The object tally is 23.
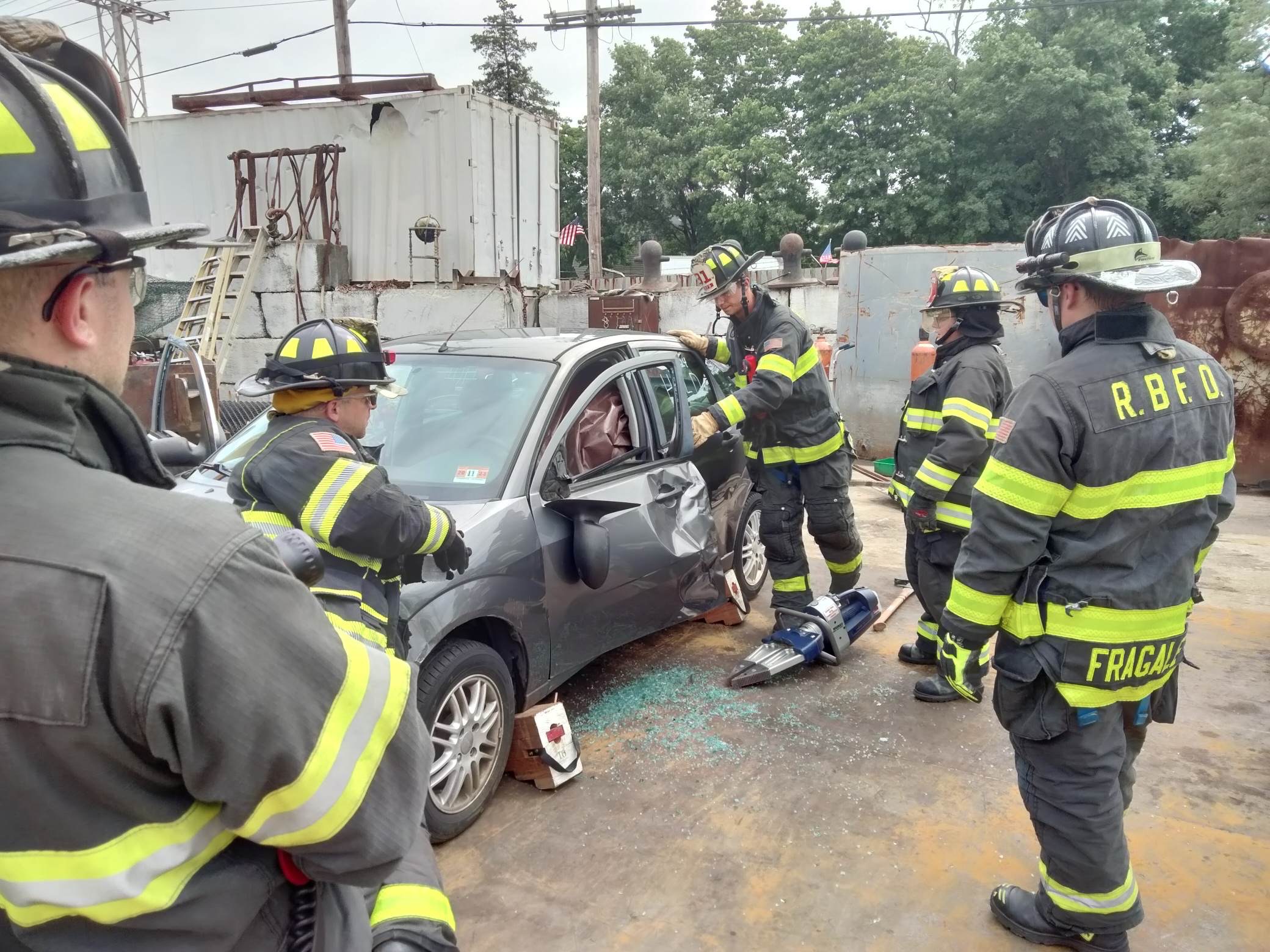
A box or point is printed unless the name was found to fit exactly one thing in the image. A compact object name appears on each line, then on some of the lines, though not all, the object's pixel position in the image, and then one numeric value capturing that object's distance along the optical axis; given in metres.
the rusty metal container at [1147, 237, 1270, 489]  8.52
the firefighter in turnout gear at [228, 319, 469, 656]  2.37
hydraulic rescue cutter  4.32
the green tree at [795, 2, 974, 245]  23.69
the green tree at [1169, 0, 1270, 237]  16.19
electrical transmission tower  27.19
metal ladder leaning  10.49
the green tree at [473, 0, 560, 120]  32.16
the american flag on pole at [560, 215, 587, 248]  18.45
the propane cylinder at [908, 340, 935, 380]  8.49
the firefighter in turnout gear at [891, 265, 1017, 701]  4.08
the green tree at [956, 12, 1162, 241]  20.58
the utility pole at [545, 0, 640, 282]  16.62
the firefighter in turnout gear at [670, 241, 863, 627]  4.71
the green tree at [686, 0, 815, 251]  27.17
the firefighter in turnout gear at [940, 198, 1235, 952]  2.29
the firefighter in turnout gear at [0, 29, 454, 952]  0.80
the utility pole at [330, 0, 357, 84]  16.14
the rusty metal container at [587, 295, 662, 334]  11.94
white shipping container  11.70
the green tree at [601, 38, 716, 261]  29.45
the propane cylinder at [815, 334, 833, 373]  10.20
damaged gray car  3.03
